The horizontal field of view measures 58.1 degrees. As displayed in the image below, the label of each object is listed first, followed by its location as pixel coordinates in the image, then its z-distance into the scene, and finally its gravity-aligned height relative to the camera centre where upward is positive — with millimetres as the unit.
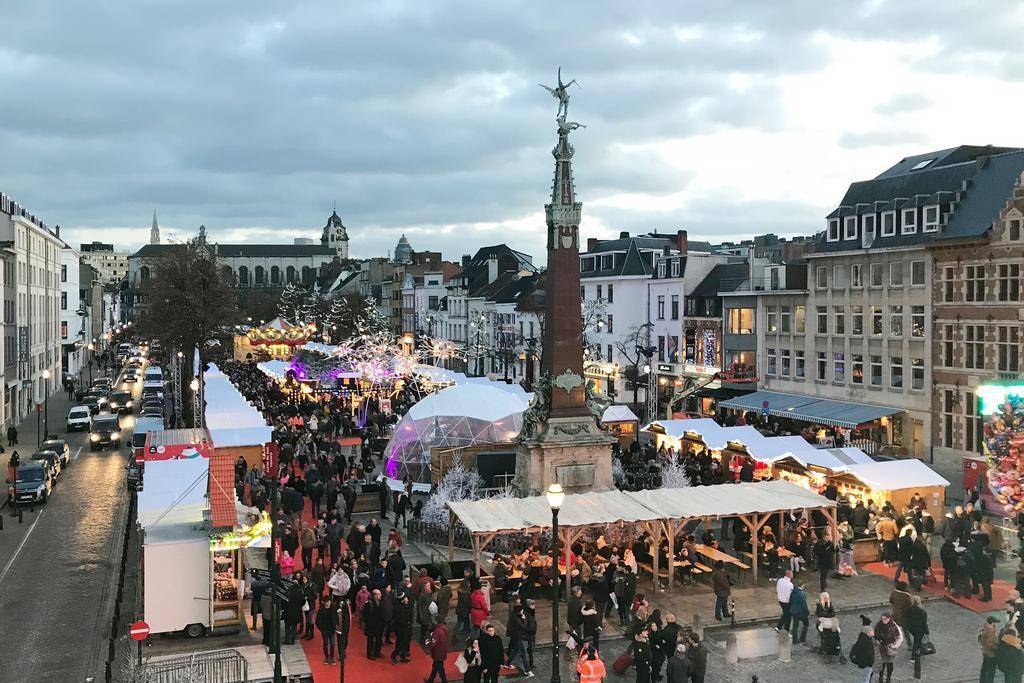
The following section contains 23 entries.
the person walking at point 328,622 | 16062 -5163
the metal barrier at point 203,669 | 14008 -5296
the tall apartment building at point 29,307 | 53000 +1222
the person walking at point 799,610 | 16875 -5187
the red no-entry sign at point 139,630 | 14977 -4987
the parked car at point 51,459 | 34344 -5065
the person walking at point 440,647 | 14719 -5141
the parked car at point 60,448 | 37438 -5044
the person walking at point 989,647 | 13867 -4806
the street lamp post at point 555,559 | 14128 -3690
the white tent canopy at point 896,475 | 24406 -3960
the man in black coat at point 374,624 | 16281 -5299
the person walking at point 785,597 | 17141 -5027
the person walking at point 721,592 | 18094 -5207
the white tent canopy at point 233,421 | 32094 -3649
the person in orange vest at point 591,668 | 13500 -5014
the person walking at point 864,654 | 14133 -5018
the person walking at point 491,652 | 14133 -4993
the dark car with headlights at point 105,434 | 43188 -5119
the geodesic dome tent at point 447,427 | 31656 -3576
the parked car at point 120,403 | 56344 -4797
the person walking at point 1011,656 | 13414 -4798
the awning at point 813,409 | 39000 -3719
